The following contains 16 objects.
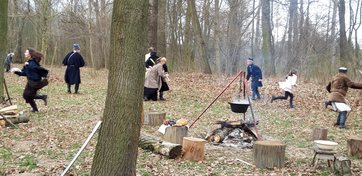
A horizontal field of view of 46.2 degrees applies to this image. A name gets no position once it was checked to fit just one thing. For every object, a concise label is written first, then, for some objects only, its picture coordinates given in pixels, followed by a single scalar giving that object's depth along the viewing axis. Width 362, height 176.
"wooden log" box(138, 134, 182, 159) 7.93
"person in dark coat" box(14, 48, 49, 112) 11.85
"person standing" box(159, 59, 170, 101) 15.77
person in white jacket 15.60
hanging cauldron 9.27
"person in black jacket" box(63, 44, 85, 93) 17.27
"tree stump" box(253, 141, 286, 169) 7.57
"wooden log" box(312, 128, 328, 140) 10.01
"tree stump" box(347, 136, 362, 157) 8.56
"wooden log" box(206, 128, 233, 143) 9.46
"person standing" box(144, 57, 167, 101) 15.55
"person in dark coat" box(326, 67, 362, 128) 11.95
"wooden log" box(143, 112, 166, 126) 11.39
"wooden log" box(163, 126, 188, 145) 9.10
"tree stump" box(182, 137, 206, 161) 7.87
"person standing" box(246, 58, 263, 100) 17.00
